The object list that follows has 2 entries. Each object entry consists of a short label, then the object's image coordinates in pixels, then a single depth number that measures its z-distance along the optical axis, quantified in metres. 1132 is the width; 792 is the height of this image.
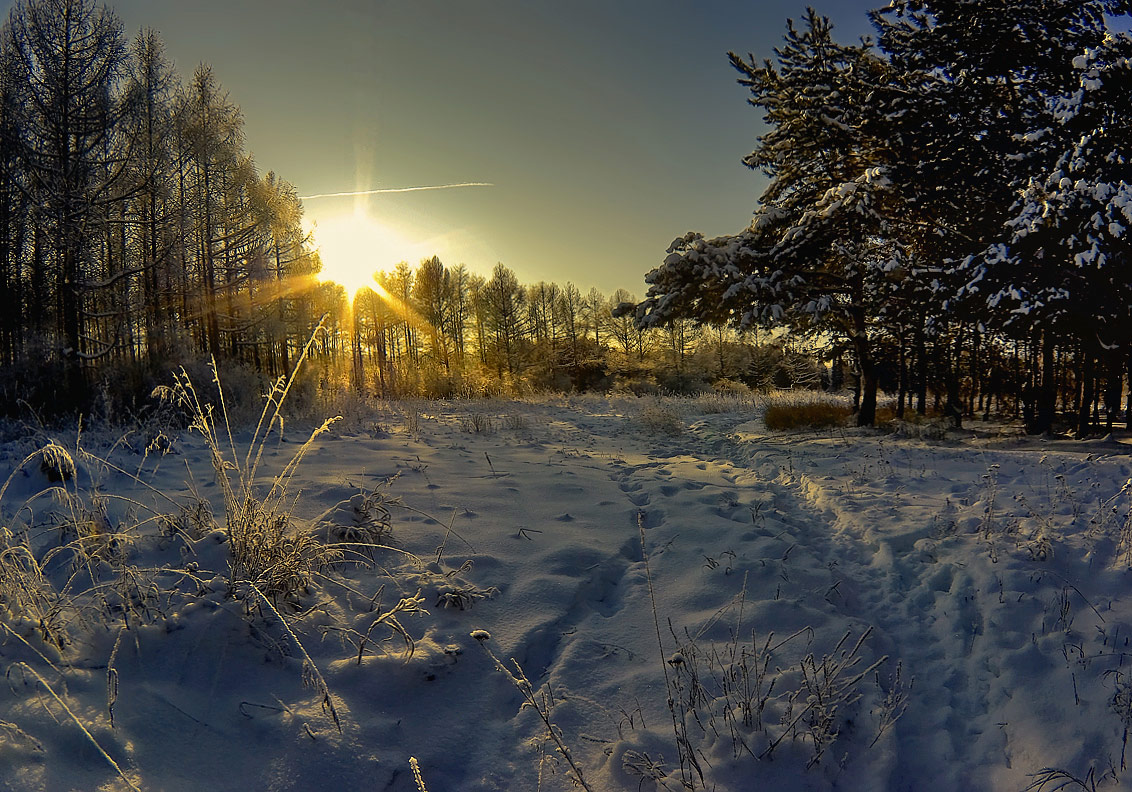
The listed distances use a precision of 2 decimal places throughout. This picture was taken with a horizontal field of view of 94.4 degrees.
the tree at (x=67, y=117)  12.46
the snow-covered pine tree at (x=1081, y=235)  6.47
